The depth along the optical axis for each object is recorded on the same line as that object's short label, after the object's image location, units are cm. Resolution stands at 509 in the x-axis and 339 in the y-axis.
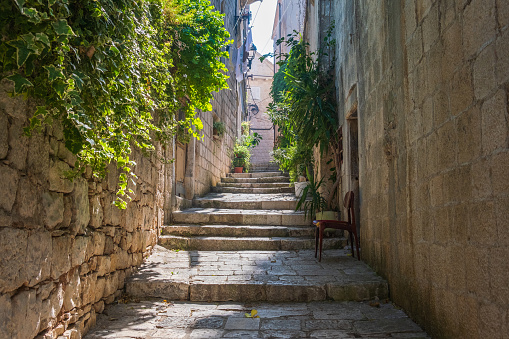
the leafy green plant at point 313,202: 597
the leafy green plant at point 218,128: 978
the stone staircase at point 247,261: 365
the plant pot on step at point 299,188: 760
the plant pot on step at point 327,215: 597
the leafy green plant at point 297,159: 833
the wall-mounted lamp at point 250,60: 1764
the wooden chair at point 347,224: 454
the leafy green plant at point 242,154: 1284
